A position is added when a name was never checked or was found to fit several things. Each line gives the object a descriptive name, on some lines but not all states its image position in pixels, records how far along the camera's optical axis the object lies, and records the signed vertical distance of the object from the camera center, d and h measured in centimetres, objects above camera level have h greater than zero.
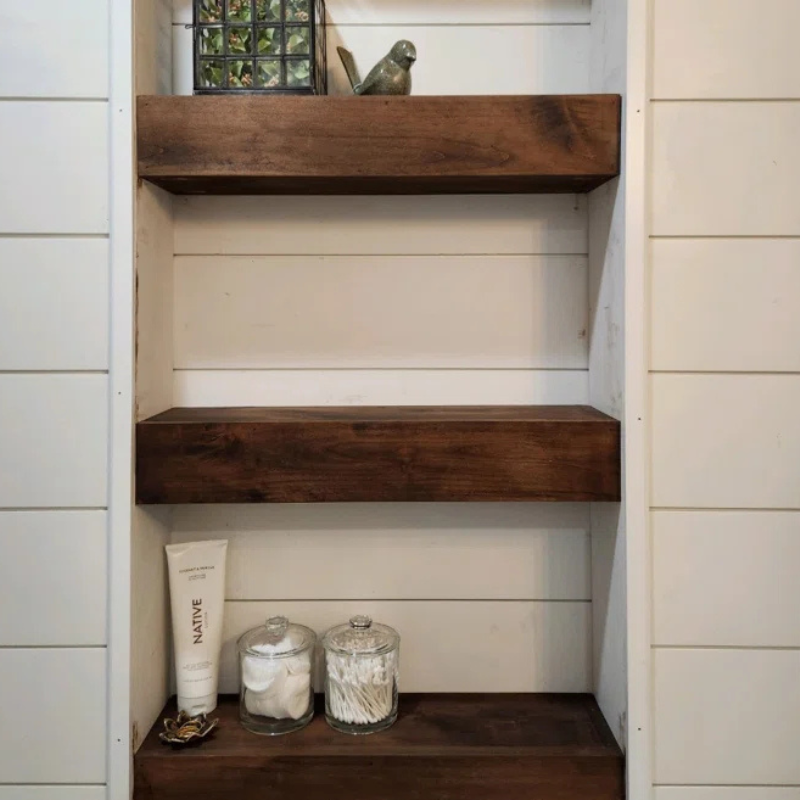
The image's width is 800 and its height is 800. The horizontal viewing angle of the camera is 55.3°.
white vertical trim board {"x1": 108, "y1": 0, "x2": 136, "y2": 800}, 85 +0
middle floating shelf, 87 -8
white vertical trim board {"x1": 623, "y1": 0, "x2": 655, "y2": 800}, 85 -1
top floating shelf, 86 +29
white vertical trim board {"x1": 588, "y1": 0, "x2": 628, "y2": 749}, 87 +4
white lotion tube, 94 -29
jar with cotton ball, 92 -35
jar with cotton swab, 92 -35
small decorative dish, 88 -40
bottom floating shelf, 86 -43
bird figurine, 91 +38
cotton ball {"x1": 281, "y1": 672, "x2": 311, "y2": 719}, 92 -37
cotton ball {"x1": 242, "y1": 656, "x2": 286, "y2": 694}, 92 -34
